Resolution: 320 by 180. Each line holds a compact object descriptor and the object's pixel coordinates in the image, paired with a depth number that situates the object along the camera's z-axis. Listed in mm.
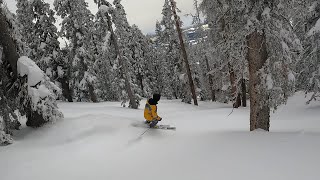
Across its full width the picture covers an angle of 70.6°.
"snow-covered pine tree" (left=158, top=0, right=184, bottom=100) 26569
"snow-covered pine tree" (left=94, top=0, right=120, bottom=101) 18219
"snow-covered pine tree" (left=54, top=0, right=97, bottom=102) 23001
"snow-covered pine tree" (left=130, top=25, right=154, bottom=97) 34951
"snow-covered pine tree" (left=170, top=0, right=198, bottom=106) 20463
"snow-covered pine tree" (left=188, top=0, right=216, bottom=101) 16830
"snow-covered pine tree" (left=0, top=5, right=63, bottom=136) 7983
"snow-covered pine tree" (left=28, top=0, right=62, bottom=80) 22268
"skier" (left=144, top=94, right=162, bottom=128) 8474
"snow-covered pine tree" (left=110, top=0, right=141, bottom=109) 18618
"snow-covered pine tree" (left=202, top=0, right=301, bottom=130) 7031
